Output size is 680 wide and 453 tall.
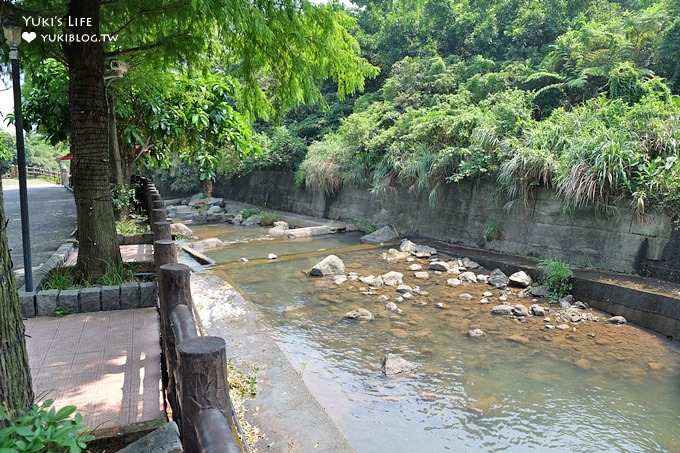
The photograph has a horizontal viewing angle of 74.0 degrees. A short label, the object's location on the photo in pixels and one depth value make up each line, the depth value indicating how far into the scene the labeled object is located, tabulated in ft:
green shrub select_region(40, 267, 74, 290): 13.76
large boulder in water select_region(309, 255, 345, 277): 29.14
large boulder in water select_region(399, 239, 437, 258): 34.06
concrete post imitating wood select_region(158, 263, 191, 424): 8.57
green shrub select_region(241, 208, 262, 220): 57.11
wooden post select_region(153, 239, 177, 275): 12.03
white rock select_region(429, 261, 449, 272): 30.27
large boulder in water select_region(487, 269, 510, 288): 26.63
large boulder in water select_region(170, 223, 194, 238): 45.57
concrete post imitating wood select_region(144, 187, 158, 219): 24.68
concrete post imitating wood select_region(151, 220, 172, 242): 14.60
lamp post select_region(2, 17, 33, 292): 11.72
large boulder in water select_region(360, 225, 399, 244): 40.62
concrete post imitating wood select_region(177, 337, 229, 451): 5.43
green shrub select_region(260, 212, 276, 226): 53.42
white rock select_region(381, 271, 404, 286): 27.45
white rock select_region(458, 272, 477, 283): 27.94
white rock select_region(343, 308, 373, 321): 21.83
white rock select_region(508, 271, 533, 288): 25.94
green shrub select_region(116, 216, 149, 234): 24.46
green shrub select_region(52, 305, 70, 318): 12.78
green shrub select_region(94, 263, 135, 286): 14.21
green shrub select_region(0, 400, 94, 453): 4.85
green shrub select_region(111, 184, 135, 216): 24.41
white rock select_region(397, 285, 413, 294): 25.74
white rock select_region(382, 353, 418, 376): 16.71
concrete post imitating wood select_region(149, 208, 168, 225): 18.53
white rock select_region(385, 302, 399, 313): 23.07
